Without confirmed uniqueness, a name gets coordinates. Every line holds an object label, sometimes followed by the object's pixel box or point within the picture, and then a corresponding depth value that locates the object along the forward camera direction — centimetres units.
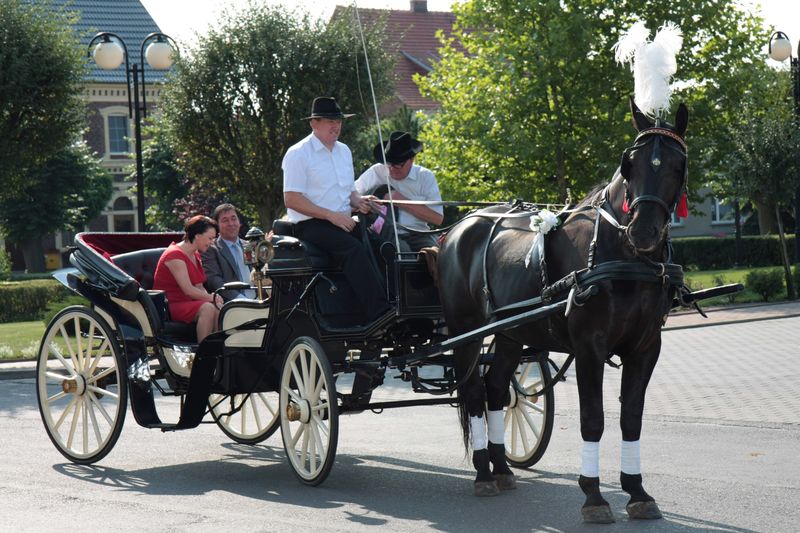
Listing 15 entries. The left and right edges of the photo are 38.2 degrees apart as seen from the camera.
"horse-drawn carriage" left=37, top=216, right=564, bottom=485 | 763
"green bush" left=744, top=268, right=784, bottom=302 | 2477
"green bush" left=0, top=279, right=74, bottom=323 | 2769
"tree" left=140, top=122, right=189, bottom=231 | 4484
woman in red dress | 898
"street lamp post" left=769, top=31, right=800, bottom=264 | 2455
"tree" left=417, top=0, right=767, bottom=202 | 2694
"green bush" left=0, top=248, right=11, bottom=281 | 3525
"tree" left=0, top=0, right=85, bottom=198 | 2384
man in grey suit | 1016
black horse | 601
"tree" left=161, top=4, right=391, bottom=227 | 2502
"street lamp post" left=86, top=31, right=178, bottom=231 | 2034
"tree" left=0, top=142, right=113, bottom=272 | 4656
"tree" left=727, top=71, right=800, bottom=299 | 2506
